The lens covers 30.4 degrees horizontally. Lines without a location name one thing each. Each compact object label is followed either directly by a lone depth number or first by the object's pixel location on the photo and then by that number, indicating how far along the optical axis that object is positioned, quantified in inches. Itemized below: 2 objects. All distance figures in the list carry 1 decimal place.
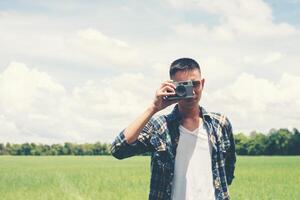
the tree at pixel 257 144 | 3026.6
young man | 130.6
